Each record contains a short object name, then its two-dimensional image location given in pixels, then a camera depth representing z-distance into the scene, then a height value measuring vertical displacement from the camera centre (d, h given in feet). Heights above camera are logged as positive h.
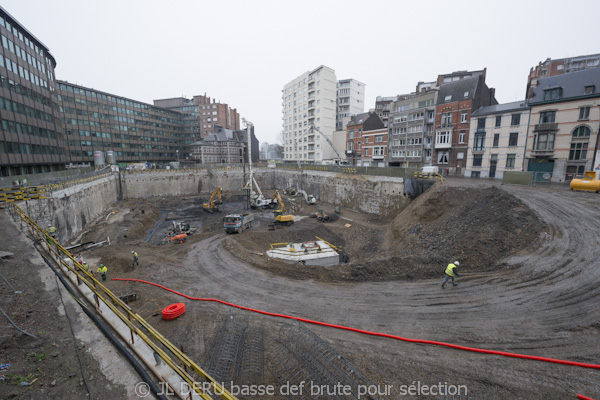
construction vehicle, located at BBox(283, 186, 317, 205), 144.71 -21.68
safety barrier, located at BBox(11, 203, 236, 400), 15.19 -13.27
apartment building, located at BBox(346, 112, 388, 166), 180.24 +16.03
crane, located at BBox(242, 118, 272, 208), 141.69 -21.99
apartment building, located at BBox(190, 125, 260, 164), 263.08 +11.79
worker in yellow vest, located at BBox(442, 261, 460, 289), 41.09 -18.08
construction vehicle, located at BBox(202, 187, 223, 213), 141.59 -26.23
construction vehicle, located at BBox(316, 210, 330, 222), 113.12 -25.18
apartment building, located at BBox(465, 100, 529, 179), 111.65 +9.07
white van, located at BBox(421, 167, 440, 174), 103.30 -4.28
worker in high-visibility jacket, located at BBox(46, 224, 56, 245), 41.66 -15.50
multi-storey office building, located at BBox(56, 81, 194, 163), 213.66 +31.93
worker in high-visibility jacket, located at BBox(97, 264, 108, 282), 51.99 -22.74
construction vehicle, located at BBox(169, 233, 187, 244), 86.43 -26.63
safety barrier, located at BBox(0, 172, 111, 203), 64.23 -8.99
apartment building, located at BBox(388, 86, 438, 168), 147.95 +17.85
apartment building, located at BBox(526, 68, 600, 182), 93.56 +12.91
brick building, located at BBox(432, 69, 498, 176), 130.00 +22.31
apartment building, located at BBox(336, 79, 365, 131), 276.62 +66.33
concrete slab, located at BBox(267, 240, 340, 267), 67.41 -25.54
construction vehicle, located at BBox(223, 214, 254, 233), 92.73 -23.19
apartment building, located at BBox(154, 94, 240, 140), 310.45 +57.43
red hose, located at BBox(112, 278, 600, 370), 24.98 -20.81
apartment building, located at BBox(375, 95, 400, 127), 219.61 +48.35
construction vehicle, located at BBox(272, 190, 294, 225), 107.04 -25.08
